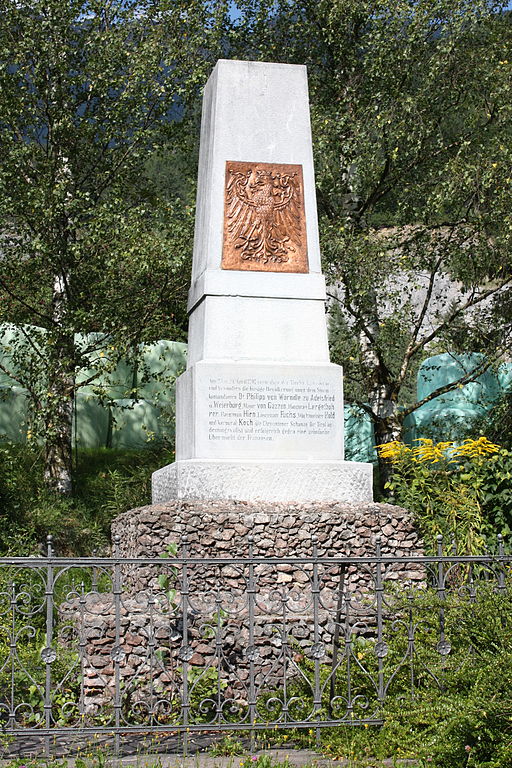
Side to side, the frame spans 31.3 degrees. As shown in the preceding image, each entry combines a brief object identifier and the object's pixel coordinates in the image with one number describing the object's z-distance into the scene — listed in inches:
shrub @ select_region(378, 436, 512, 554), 330.3
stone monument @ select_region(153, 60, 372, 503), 311.1
